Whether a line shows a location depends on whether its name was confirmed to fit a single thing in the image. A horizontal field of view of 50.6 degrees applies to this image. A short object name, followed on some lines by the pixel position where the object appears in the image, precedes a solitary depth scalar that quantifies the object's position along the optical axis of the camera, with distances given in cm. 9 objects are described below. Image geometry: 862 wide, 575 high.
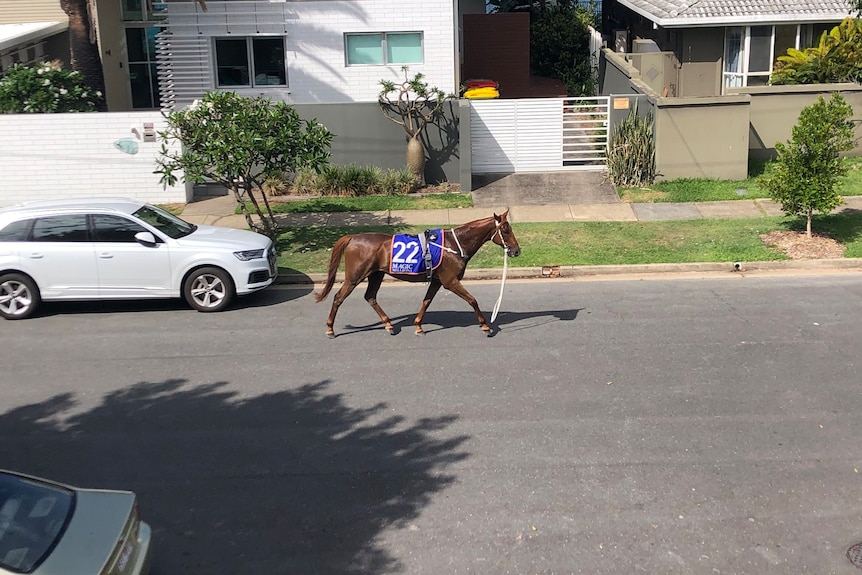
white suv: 1279
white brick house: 2156
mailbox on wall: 1897
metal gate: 2053
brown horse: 1124
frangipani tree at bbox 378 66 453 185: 1970
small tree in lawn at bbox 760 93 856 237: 1487
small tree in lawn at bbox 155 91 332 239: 1518
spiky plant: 1910
